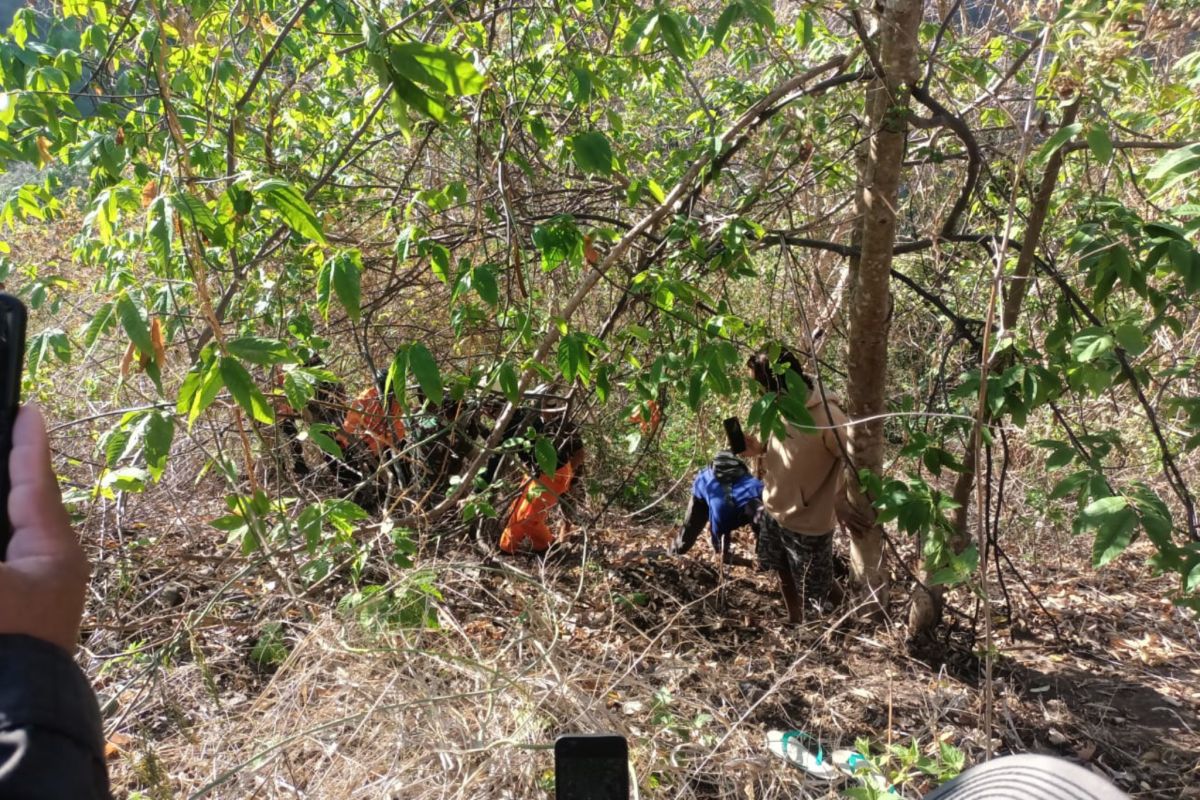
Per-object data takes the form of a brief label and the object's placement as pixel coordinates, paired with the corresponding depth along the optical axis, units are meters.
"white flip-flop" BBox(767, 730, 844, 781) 2.41
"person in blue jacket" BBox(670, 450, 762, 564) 4.45
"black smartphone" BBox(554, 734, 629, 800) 1.26
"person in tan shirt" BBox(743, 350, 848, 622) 3.96
